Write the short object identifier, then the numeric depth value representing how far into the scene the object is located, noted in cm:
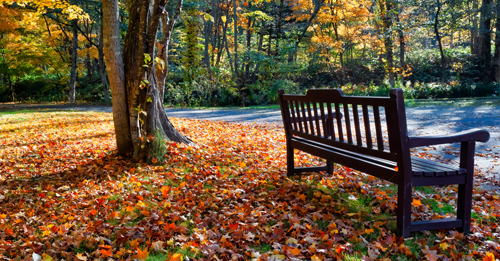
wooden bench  248
